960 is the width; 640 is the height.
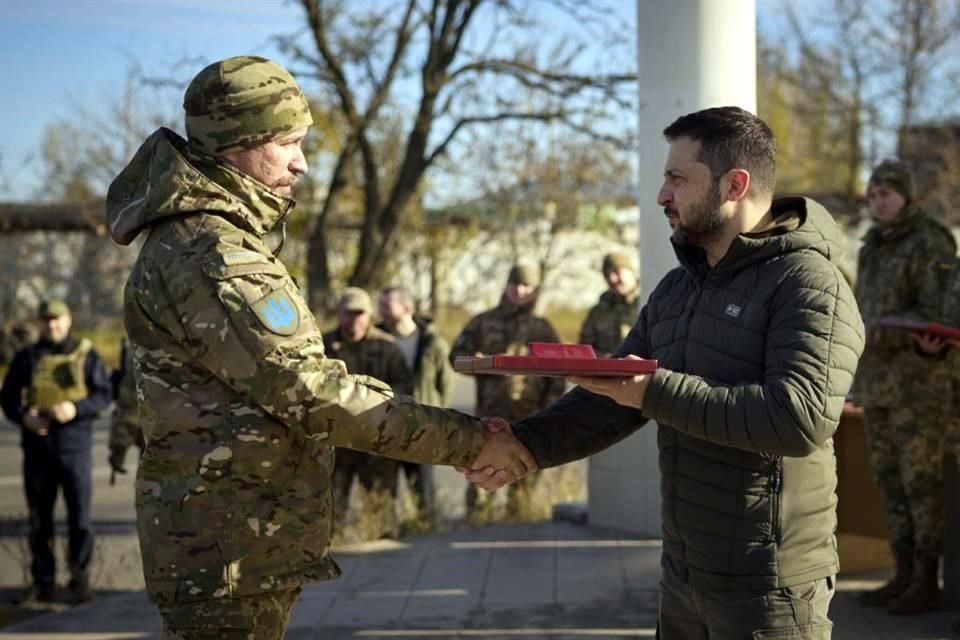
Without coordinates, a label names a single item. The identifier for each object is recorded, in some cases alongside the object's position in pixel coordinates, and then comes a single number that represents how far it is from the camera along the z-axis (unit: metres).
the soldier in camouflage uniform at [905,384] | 6.69
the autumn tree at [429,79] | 16.81
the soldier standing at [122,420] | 9.93
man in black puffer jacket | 3.21
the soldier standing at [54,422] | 8.88
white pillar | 7.99
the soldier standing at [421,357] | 10.26
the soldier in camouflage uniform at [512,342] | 10.40
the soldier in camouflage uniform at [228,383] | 3.35
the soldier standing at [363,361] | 9.73
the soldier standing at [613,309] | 10.30
